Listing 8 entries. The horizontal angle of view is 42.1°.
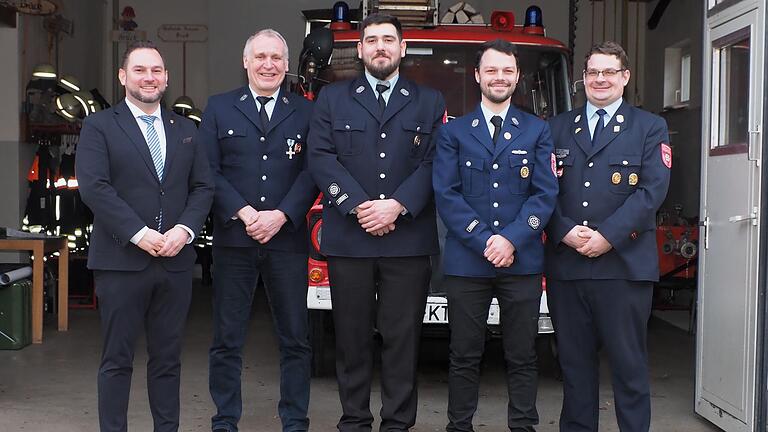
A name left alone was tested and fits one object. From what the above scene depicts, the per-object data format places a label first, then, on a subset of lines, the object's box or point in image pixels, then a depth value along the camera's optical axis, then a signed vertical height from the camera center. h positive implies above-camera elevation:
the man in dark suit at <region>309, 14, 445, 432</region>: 4.54 -0.09
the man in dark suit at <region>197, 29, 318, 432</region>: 4.76 -0.16
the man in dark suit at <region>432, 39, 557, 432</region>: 4.48 -0.11
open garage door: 4.92 -0.09
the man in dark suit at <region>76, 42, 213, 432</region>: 4.22 -0.14
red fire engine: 6.57 +0.87
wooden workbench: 7.98 -0.65
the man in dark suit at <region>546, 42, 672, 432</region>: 4.44 -0.15
